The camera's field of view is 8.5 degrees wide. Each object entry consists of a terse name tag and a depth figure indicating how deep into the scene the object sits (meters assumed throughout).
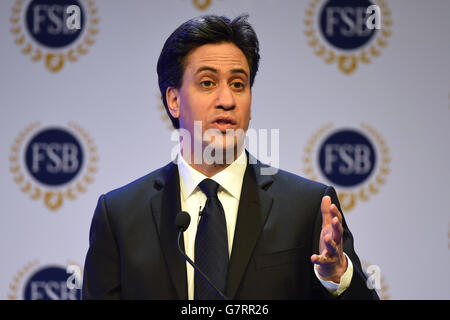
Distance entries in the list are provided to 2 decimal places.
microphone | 5.47
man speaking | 5.53
